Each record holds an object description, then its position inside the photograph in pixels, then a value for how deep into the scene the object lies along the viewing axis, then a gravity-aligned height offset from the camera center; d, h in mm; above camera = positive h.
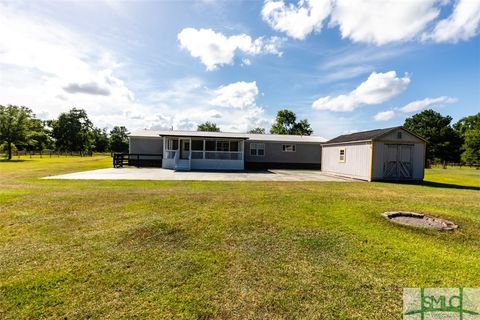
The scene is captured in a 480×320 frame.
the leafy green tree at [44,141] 56088 +1224
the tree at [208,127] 71625 +6882
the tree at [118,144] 68312 +1210
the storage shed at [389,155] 14742 +68
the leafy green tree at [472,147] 39469 +1969
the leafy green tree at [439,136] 48094 +4252
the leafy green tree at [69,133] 63469 +3522
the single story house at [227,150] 20297 +58
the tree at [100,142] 76819 +1749
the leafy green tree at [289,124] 51250 +6054
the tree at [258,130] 72612 +6512
